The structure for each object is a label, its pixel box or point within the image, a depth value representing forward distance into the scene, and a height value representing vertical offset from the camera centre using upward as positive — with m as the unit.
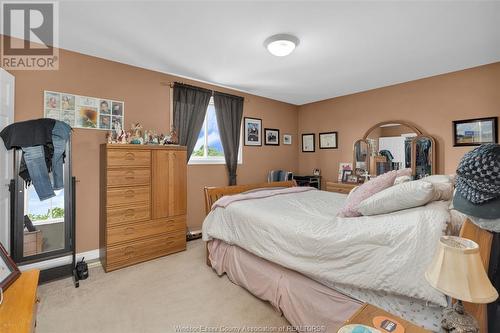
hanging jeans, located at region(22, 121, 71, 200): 2.21 +0.05
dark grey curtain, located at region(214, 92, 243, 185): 4.03 +0.79
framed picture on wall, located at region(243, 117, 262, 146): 4.48 +0.74
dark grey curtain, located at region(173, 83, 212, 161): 3.55 +0.91
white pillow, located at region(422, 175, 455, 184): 1.71 -0.10
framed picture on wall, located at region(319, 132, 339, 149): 4.71 +0.58
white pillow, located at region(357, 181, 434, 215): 1.42 -0.20
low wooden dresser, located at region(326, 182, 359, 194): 4.14 -0.36
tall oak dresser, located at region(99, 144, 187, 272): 2.61 -0.43
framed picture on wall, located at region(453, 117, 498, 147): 3.01 +0.49
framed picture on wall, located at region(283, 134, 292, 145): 5.18 +0.66
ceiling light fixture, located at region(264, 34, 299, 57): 2.37 +1.30
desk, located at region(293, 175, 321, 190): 4.79 -0.28
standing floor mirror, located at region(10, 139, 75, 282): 2.22 -0.58
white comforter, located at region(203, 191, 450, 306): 1.23 -0.51
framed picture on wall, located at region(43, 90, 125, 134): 2.66 +0.72
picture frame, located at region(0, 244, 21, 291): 1.30 -0.61
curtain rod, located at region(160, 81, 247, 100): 3.45 +1.28
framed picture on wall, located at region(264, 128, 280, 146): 4.81 +0.67
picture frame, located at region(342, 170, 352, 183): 4.41 -0.15
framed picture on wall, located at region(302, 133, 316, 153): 5.13 +0.57
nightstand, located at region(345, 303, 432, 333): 0.96 -0.67
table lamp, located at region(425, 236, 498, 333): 0.80 -0.40
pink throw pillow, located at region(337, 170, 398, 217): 1.82 -0.20
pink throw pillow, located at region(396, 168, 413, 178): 2.14 -0.05
